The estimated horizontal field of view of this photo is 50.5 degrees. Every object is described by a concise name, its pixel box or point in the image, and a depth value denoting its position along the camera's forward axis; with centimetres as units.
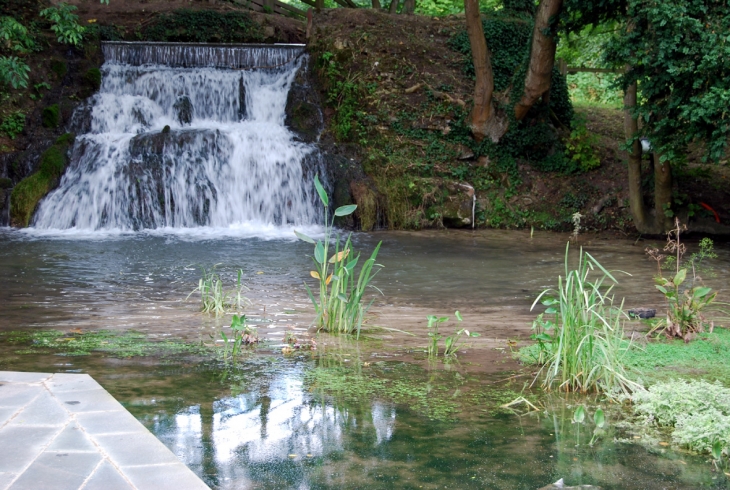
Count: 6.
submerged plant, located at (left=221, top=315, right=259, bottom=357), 559
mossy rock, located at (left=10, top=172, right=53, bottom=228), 1452
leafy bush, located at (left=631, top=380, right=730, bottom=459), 403
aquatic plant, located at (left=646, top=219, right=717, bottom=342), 627
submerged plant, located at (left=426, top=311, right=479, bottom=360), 579
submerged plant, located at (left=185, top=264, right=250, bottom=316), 719
